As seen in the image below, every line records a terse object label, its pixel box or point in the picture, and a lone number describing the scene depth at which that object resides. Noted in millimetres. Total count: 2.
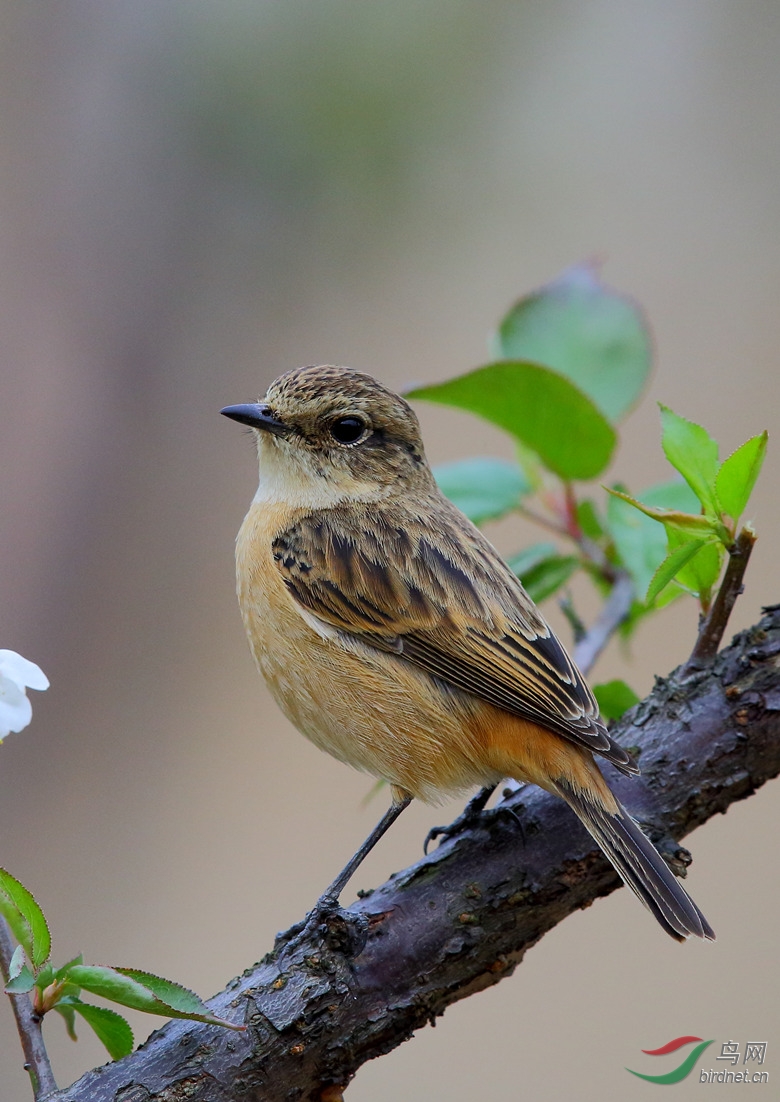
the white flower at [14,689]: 3887
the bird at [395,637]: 5785
